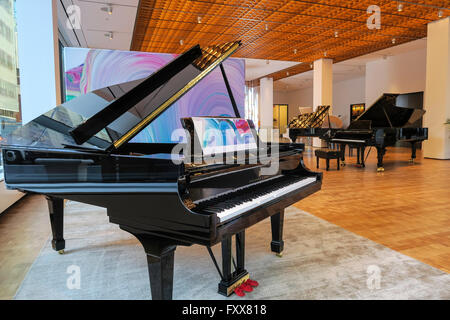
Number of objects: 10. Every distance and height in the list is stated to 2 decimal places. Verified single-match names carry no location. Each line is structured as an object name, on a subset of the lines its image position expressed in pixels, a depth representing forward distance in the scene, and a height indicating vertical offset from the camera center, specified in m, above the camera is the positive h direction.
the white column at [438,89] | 7.74 +1.01
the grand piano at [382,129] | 6.71 -0.01
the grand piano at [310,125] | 7.98 +0.12
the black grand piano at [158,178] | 1.23 -0.24
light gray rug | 1.86 -0.99
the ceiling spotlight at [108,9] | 6.52 +2.67
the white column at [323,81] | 11.55 +1.84
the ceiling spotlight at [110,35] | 8.20 +2.66
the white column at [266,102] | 15.92 +1.47
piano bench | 6.61 -0.55
